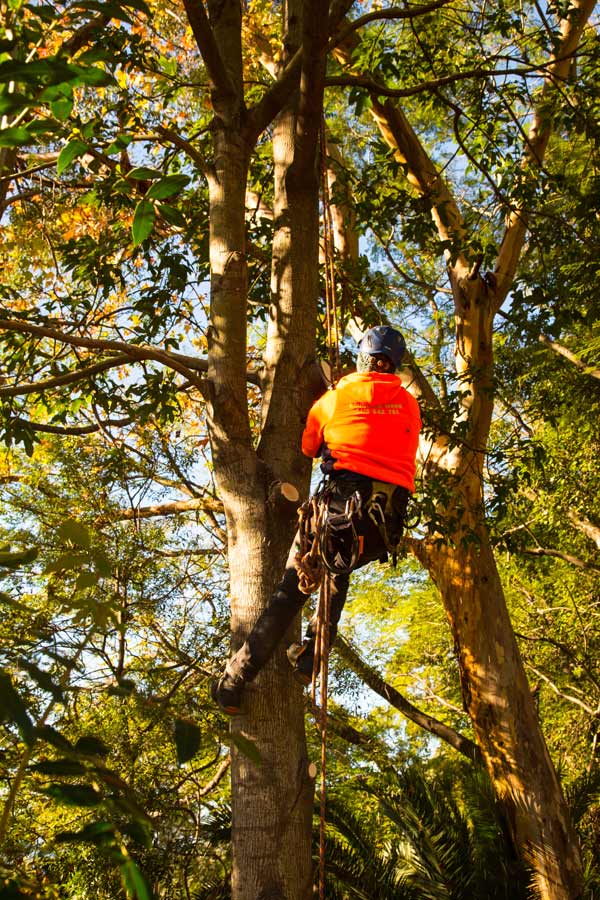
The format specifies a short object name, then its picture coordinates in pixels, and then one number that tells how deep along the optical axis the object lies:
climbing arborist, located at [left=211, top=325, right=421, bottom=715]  3.85
